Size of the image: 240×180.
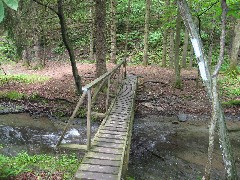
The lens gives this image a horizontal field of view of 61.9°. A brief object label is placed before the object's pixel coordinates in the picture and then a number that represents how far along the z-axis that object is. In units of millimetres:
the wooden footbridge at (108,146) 4193
